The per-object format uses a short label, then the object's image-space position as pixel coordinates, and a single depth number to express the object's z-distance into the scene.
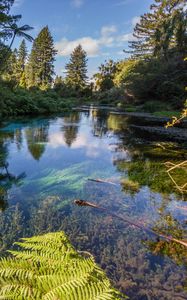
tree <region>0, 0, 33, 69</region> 13.69
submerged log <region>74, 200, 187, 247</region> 2.96
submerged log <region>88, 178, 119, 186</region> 5.09
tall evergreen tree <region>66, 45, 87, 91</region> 50.28
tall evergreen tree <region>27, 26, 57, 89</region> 42.34
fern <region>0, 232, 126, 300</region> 1.02
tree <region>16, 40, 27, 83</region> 50.28
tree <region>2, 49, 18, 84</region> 44.96
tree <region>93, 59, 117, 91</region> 49.50
